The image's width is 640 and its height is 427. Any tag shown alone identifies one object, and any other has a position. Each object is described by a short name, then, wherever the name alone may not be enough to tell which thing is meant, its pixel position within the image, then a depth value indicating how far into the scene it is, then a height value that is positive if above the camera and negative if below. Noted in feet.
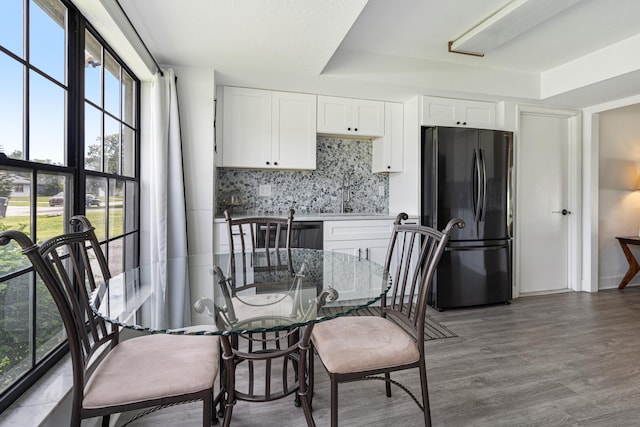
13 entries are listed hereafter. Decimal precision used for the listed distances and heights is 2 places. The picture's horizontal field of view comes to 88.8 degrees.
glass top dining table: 3.59 -1.13
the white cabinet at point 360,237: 10.61 -0.79
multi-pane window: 3.94 +0.95
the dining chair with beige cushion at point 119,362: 3.16 -1.83
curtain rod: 6.11 +3.82
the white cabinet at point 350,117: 11.29 +3.45
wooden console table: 13.26 -1.87
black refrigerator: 10.80 +0.24
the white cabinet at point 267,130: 10.47 +2.77
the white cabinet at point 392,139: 12.03 +2.76
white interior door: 12.57 +0.44
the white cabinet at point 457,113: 11.28 +3.60
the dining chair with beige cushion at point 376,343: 4.36 -1.86
